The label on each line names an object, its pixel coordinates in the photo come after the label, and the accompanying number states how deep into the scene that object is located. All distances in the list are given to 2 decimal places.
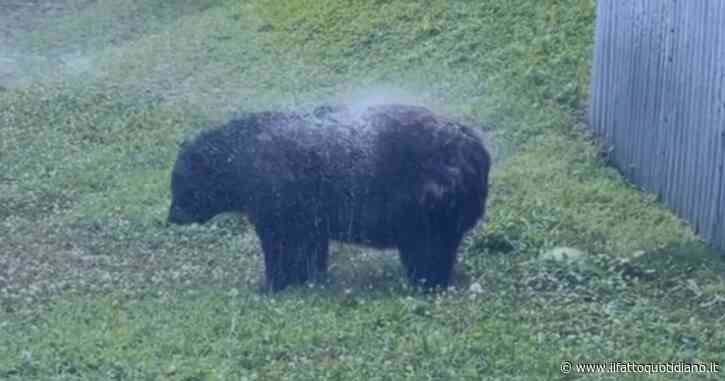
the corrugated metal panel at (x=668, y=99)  19.59
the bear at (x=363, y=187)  17.84
